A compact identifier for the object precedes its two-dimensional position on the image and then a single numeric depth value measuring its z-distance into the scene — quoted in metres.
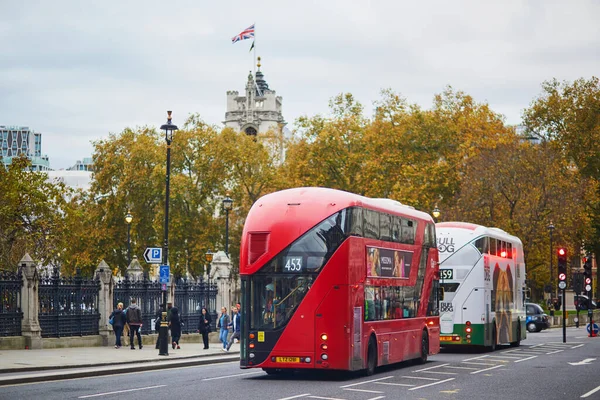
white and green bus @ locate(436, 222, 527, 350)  30.73
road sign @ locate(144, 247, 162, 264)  31.05
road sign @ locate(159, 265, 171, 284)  31.45
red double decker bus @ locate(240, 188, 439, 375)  20.45
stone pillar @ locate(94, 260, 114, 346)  33.56
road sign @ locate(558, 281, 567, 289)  39.75
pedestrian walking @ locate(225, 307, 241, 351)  33.96
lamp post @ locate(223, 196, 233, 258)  45.60
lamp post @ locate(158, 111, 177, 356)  30.12
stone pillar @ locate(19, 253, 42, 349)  29.67
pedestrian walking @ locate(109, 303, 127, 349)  32.19
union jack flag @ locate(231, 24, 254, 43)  86.06
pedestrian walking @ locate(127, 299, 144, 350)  32.72
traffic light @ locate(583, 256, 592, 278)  55.76
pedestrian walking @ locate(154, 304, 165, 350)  35.50
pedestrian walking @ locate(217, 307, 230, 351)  34.97
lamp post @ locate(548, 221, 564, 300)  61.74
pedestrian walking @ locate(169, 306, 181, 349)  33.91
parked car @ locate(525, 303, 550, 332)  59.56
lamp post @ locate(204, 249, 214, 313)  40.91
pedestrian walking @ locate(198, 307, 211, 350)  35.03
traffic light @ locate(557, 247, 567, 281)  40.17
